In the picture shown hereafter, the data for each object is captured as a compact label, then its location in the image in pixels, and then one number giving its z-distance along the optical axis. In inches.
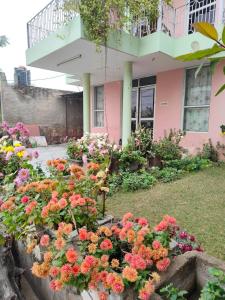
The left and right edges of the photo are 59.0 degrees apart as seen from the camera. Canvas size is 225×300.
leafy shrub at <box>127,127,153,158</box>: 187.9
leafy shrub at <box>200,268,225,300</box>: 36.2
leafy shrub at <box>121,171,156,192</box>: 152.5
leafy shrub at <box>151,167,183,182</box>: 171.5
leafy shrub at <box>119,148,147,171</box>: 171.2
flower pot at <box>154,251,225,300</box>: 43.3
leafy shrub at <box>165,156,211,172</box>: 195.9
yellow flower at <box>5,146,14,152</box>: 105.5
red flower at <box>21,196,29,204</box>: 53.8
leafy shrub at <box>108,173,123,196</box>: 149.8
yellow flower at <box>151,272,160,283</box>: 37.3
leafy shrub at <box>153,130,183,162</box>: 199.3
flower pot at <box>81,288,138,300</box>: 37.7
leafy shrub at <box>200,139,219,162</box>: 216.5
